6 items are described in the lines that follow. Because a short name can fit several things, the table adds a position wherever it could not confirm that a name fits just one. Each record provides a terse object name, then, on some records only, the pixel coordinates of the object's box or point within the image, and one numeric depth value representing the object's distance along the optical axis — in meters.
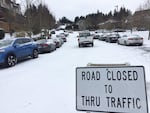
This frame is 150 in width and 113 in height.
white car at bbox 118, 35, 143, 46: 28.88
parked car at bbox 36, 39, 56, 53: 25.33
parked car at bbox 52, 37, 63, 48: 32.24
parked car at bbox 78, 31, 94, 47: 31.92
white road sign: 3.20
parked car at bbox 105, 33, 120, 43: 37.56
